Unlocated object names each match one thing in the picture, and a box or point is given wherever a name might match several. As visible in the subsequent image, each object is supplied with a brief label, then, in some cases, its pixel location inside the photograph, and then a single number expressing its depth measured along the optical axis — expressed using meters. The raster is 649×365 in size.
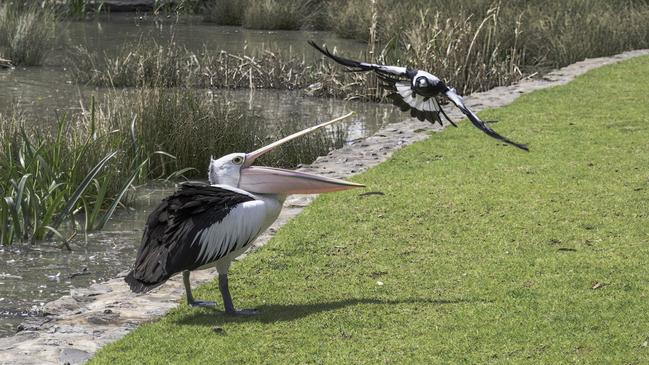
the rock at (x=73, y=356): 5.17
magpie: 5.83
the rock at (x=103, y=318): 5.76
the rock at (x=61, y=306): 6.21
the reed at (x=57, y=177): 8.23
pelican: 5.41
